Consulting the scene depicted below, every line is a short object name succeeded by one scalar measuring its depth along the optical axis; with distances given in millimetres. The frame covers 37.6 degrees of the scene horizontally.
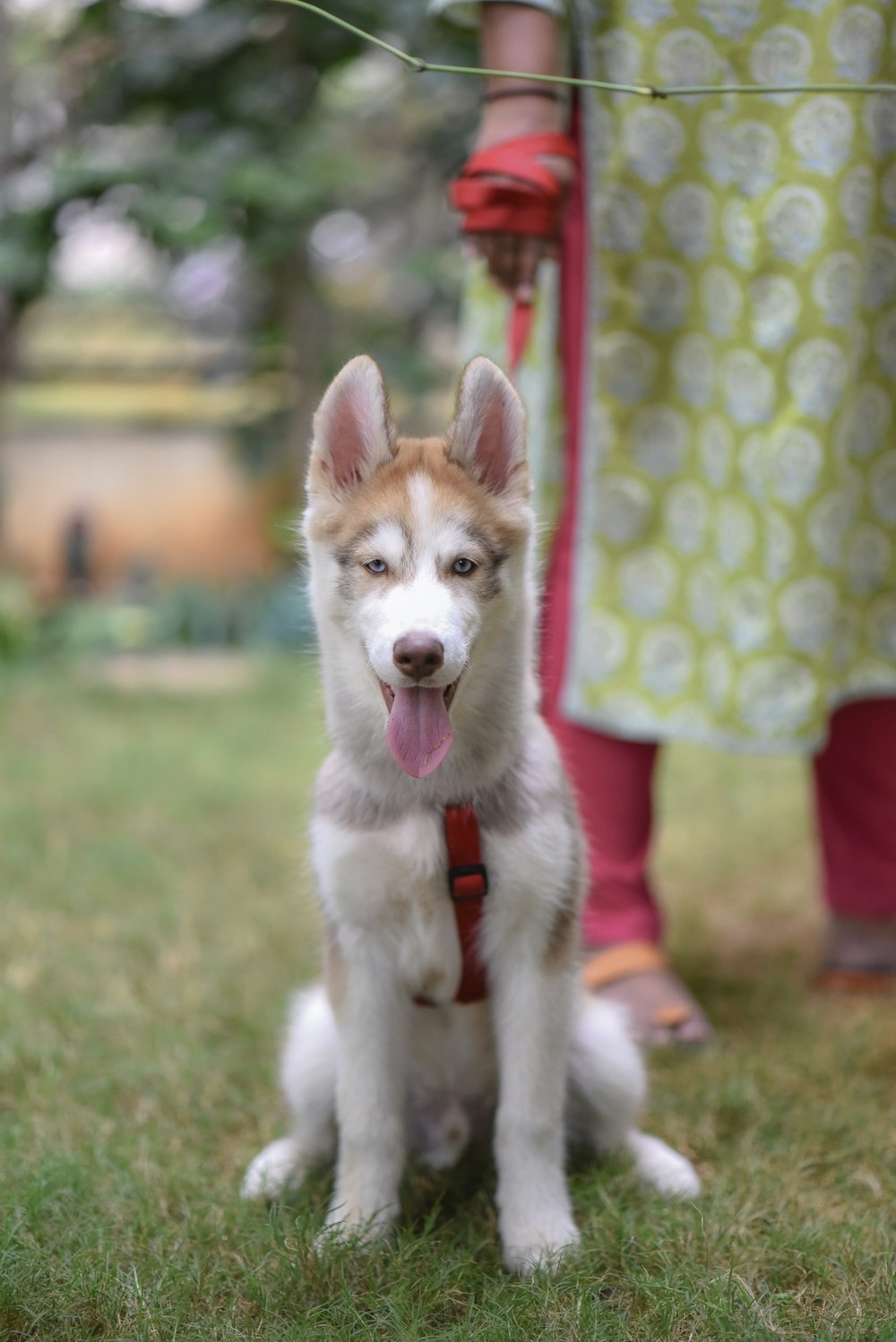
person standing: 2436
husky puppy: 1714
